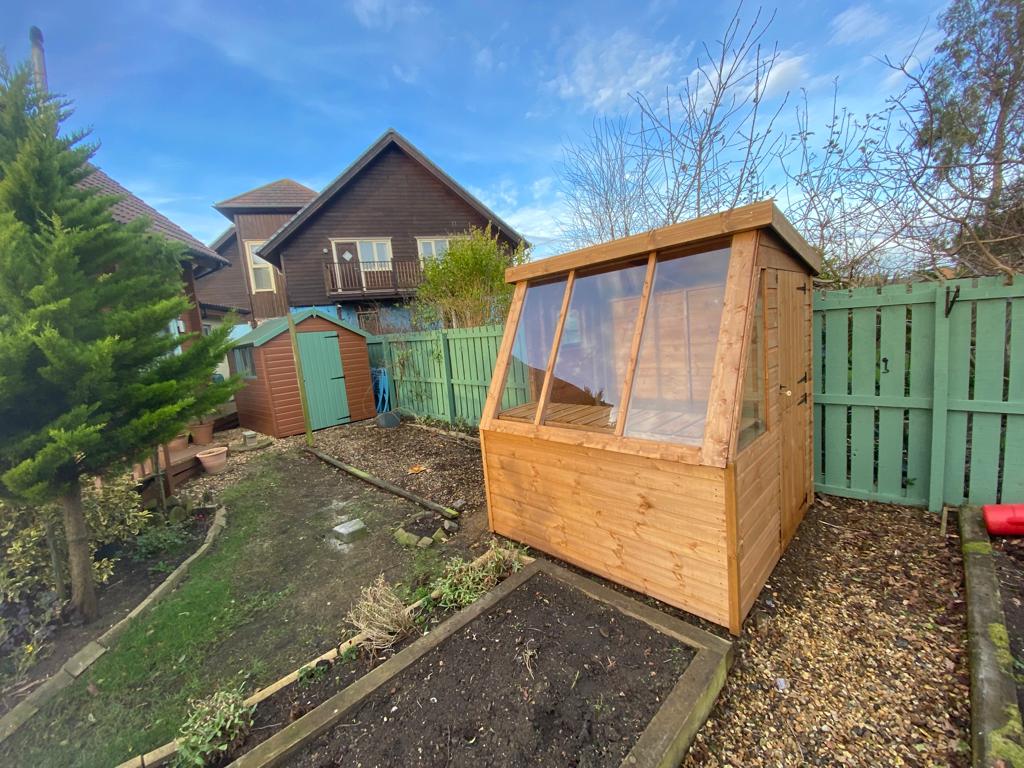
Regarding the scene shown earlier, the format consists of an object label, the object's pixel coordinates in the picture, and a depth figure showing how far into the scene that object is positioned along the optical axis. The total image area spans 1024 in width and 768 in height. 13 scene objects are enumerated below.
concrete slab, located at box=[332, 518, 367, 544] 3.59
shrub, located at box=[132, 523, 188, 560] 3.43
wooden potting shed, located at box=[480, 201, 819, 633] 2.02
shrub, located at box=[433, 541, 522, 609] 2.53
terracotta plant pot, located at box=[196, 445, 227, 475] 5.71
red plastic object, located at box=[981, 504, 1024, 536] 2.56
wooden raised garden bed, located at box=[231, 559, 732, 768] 1.47
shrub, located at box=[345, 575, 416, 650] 2.21
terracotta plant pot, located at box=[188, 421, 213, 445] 6.97
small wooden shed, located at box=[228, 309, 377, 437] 7.30
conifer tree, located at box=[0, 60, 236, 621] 2.17
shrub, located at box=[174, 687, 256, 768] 1.66
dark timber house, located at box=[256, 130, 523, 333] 13.05
